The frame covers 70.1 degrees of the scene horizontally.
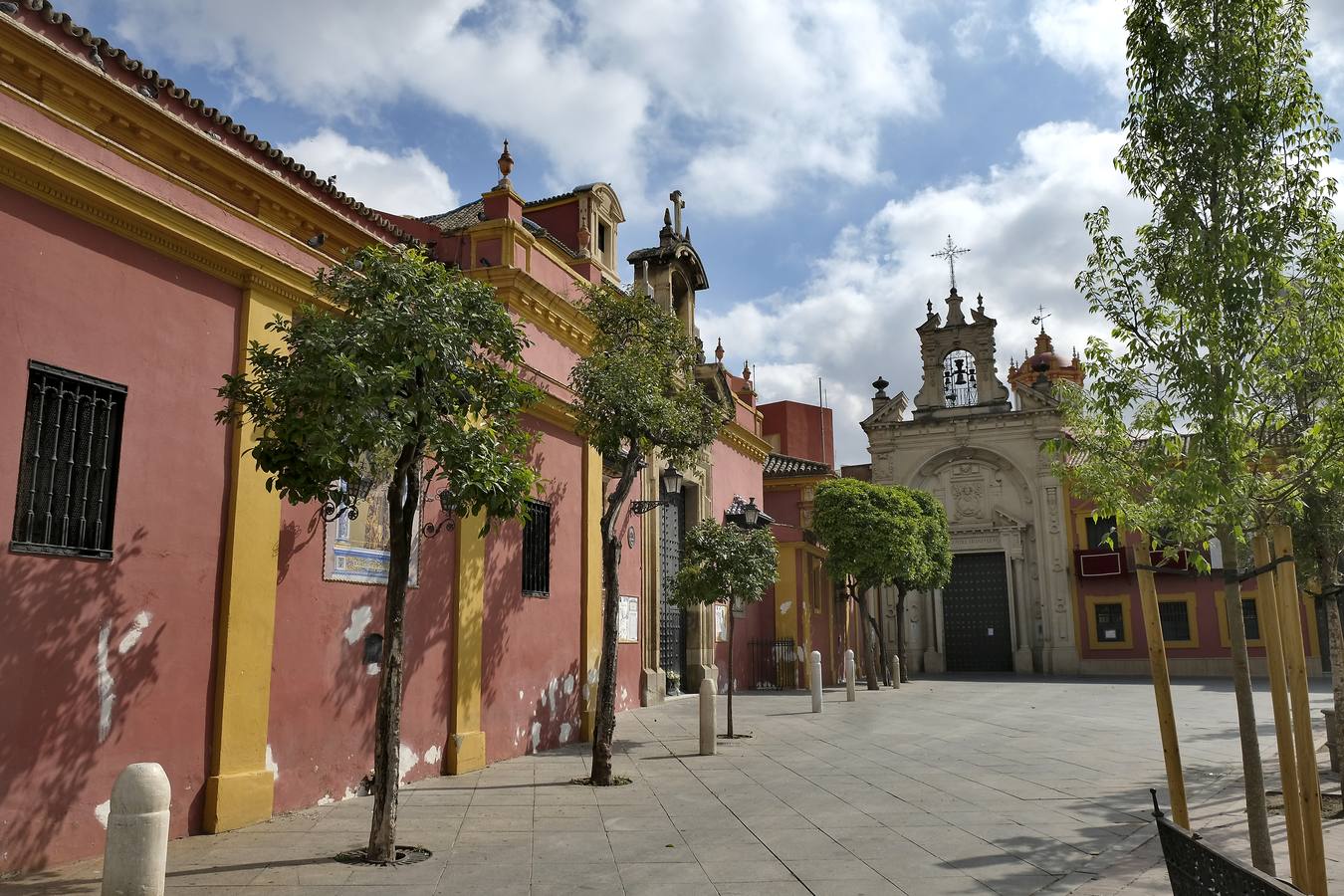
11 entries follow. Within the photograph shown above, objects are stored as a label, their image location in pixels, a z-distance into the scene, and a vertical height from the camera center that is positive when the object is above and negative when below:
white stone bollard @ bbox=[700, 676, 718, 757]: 11.90 -1.26
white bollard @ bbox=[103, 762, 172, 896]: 4.62 -1.00
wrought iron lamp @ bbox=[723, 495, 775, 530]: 15.39 +2.10
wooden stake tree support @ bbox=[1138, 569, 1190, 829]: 5.41 -0.46
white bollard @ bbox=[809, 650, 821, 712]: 17.23 -1.10
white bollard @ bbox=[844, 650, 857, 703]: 19.62 -1.10
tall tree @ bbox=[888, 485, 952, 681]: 23.67 +1.89
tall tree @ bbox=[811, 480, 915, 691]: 23.02 +1.96
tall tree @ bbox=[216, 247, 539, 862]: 6.33 +1.55
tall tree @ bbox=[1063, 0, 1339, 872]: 5.37 +2.15
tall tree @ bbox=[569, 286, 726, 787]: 10.38 +2.56
